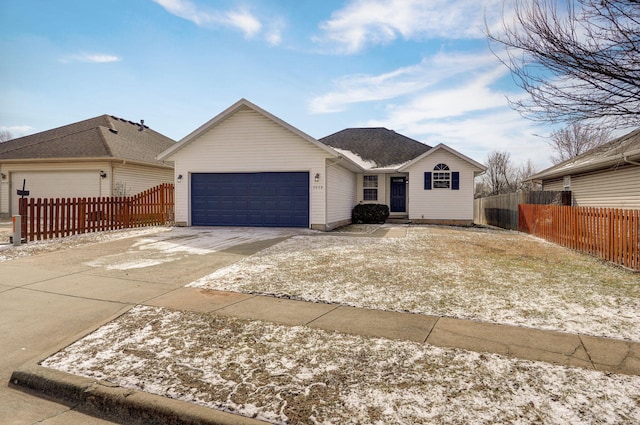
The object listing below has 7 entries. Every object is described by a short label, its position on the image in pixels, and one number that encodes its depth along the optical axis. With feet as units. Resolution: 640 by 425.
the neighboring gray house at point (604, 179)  42.83
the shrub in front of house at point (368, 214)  65.62
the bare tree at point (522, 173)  147.45
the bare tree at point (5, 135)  212.07
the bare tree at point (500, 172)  150.01
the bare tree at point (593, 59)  17.04
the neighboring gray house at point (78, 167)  61.05
